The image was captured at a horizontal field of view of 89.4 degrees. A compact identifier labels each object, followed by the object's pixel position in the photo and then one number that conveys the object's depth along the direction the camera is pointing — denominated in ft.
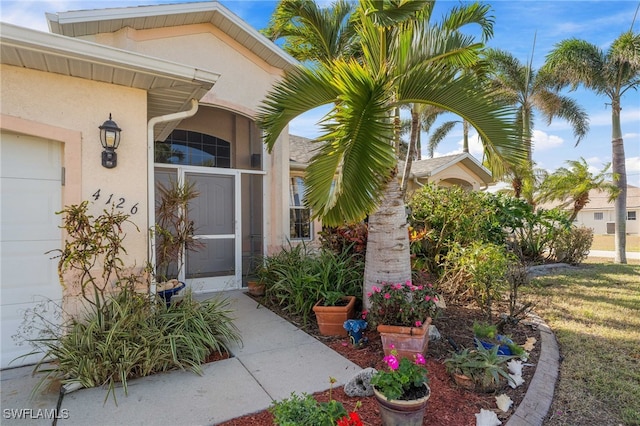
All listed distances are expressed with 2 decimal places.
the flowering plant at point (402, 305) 13.29
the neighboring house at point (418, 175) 30.78
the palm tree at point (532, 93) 57.77
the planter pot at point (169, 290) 16.93
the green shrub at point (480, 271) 17.26
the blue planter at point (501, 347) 13.28
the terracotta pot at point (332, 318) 16.15
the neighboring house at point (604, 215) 111.55
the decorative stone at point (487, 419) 9.41
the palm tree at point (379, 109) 12.16
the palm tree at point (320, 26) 21.44
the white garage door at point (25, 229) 12.89
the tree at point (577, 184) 47.24
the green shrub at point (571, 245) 36.58
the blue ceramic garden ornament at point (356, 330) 14.74
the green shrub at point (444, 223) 23.80
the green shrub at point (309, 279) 18.52
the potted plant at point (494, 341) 13.20
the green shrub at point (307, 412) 7.84
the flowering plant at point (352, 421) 7.13
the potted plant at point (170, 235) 17.38
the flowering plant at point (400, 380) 8.90
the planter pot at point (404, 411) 8.75
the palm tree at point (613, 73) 43.83
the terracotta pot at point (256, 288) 23.07
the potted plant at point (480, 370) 10.97
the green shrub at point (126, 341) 11.49
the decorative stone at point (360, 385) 10.78
